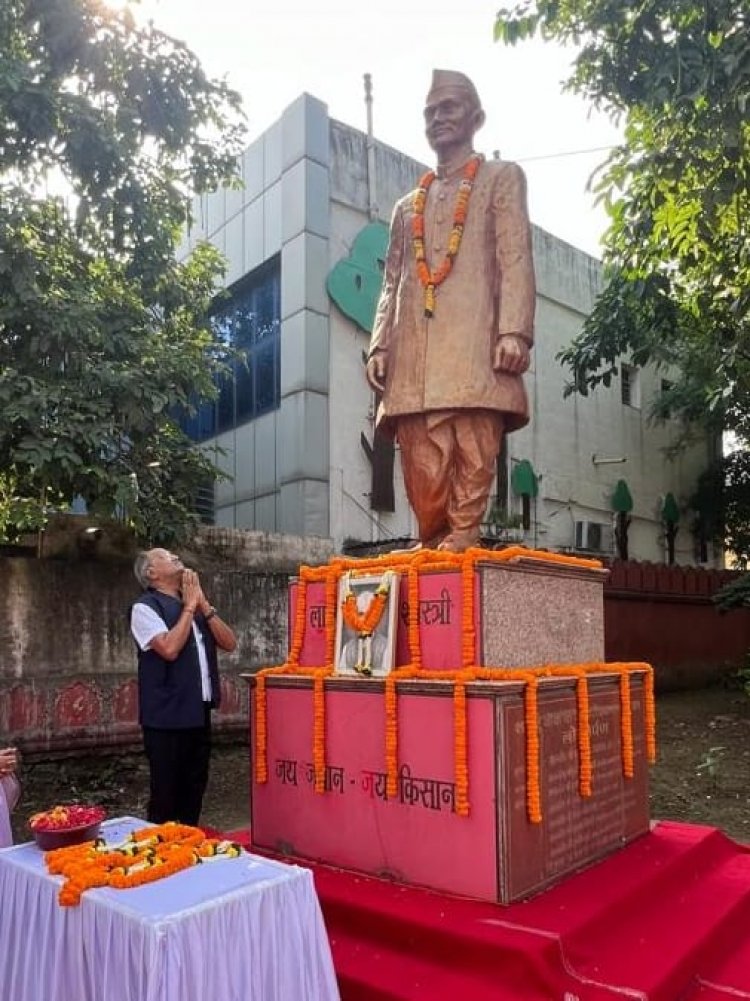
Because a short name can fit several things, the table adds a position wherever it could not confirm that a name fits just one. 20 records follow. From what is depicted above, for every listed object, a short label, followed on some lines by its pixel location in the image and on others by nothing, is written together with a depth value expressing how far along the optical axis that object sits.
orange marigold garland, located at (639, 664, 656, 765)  4.04
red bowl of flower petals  2.55
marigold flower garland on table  2.22
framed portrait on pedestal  3.47
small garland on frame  3.51
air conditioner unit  13.83
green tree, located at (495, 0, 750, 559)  5.25
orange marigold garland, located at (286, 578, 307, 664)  3.89
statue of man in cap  3.81
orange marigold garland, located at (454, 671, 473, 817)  3.05
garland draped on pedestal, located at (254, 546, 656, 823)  3.09
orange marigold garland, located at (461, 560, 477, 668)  3.25
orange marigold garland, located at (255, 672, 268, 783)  3.83
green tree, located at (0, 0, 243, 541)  5.43
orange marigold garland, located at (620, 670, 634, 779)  3.80
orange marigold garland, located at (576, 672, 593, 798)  3.41
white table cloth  1.97
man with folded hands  3.67
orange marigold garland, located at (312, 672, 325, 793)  3.54
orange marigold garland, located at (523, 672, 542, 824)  3.07
